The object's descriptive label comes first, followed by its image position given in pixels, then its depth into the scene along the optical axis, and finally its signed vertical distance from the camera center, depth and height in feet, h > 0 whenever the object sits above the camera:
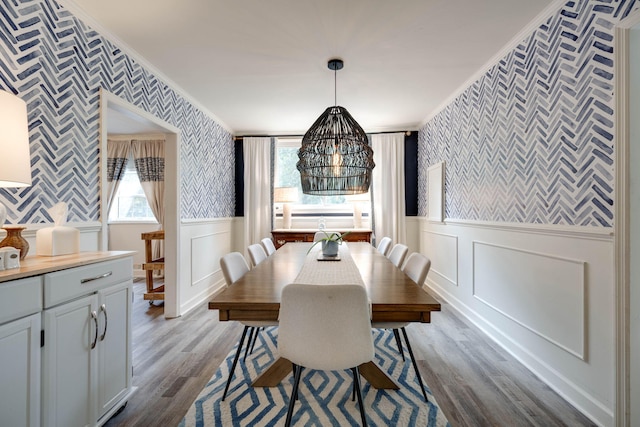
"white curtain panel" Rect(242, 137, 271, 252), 16.46 +1.49
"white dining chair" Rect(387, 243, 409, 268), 8.54 -1.15
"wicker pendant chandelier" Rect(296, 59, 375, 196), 7.75 +1.47
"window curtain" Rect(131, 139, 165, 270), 16.67 +2.49
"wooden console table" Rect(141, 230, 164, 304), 11.94 -2.10
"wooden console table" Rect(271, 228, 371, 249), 15.25 -1.06
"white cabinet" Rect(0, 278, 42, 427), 3.59 -1.66
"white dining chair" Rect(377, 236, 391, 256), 10.65 -1.11
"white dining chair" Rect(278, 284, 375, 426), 4.21 -1.57
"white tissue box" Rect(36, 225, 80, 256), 5.18 -0.43
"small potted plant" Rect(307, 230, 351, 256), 8.12 -0.85
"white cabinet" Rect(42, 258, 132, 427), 4.21 -1.99
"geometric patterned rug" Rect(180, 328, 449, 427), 5.39 -3.57
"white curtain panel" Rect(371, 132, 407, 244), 15.90 +1.41
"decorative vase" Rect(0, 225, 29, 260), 4.55 -0.36
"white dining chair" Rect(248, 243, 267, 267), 8.63 -1.14
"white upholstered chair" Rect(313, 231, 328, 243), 12.36 -0.83
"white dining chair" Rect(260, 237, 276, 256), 10.68 -1.11
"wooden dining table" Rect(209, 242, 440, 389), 4.60 -1.30
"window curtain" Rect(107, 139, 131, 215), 16.62 +2.92
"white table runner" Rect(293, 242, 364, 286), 5.71 -1.20
